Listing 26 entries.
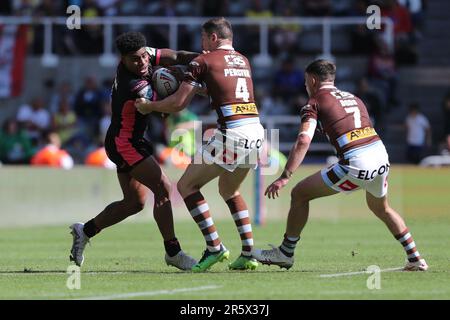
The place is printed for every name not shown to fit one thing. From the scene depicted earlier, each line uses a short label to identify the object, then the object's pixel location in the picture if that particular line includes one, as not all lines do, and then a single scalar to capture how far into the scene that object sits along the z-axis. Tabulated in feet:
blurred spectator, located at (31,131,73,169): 81.15
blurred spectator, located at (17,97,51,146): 88.74
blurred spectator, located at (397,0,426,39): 96.43
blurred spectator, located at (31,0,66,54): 95.45
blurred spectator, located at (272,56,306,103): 89.76
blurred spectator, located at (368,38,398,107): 90.48
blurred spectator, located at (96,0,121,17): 96.17
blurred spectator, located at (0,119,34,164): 85.25
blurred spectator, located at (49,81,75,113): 91.61
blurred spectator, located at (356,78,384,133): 87.92
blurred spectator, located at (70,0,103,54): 95.20
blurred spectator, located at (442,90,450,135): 87.45
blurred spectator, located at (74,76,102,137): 90.12
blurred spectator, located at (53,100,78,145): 89.30
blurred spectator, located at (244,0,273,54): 93.56
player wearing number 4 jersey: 39.37
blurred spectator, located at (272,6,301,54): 93.86
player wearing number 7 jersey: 38.60
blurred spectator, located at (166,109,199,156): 78.77
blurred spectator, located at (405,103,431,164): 87.39
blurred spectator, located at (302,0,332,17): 94.94
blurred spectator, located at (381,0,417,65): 92.84
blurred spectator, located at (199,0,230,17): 96.53
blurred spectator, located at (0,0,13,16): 100.99
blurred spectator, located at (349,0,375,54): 92.27
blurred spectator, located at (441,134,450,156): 82.76
